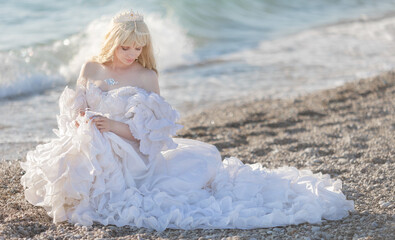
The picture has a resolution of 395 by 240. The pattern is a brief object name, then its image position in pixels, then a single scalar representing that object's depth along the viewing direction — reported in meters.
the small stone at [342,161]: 5.43
